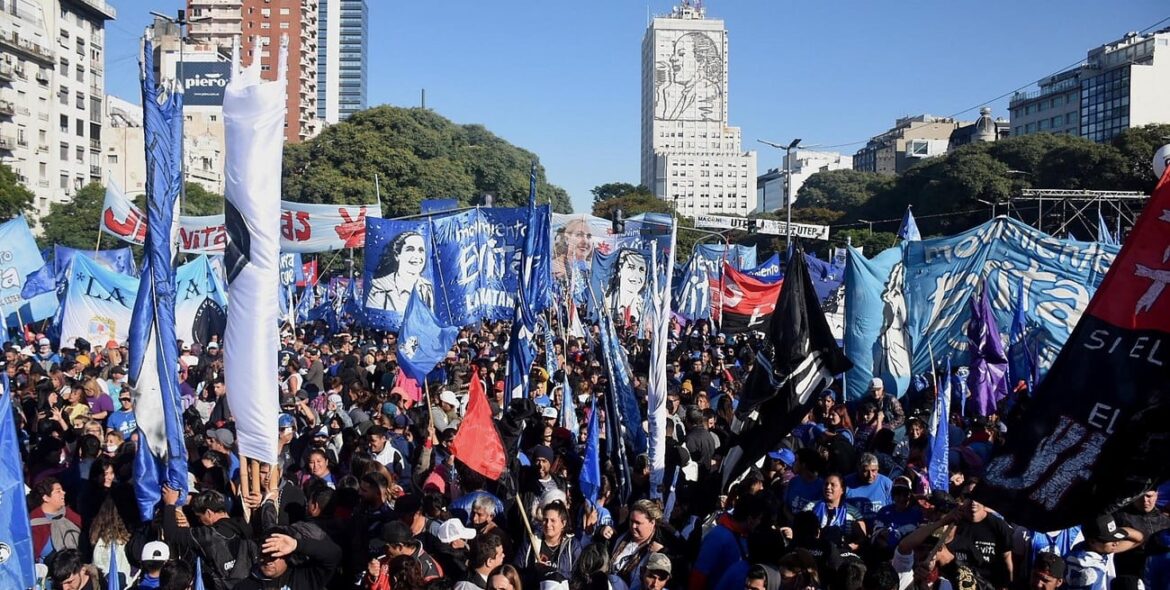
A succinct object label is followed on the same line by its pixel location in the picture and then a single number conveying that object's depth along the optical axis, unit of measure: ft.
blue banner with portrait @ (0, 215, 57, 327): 51.90
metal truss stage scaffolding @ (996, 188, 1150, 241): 108.47
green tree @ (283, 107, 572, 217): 174.09
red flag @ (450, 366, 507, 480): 24.18
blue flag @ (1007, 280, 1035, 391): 42.88
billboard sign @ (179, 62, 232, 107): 244.22
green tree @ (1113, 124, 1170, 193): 144.37
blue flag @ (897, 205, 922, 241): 56.80
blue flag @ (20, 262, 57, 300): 61.11
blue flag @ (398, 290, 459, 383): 38.86
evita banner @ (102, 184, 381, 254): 62.75
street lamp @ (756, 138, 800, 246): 90.35
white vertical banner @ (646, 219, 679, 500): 22.30
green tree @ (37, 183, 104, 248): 146.30
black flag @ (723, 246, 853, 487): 22.85
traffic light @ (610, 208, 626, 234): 92.32
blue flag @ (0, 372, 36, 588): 17.74
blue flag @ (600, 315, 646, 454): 25.52
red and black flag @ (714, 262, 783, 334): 67.72
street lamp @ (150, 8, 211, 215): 73.30
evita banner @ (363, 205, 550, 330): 53.57
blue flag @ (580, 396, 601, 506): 23.48
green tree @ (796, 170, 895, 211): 355.11
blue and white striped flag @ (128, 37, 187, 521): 21.36
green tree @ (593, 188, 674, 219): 263.25
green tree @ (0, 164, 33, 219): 131.42
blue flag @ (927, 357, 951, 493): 22.62
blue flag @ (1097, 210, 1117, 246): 66.05
